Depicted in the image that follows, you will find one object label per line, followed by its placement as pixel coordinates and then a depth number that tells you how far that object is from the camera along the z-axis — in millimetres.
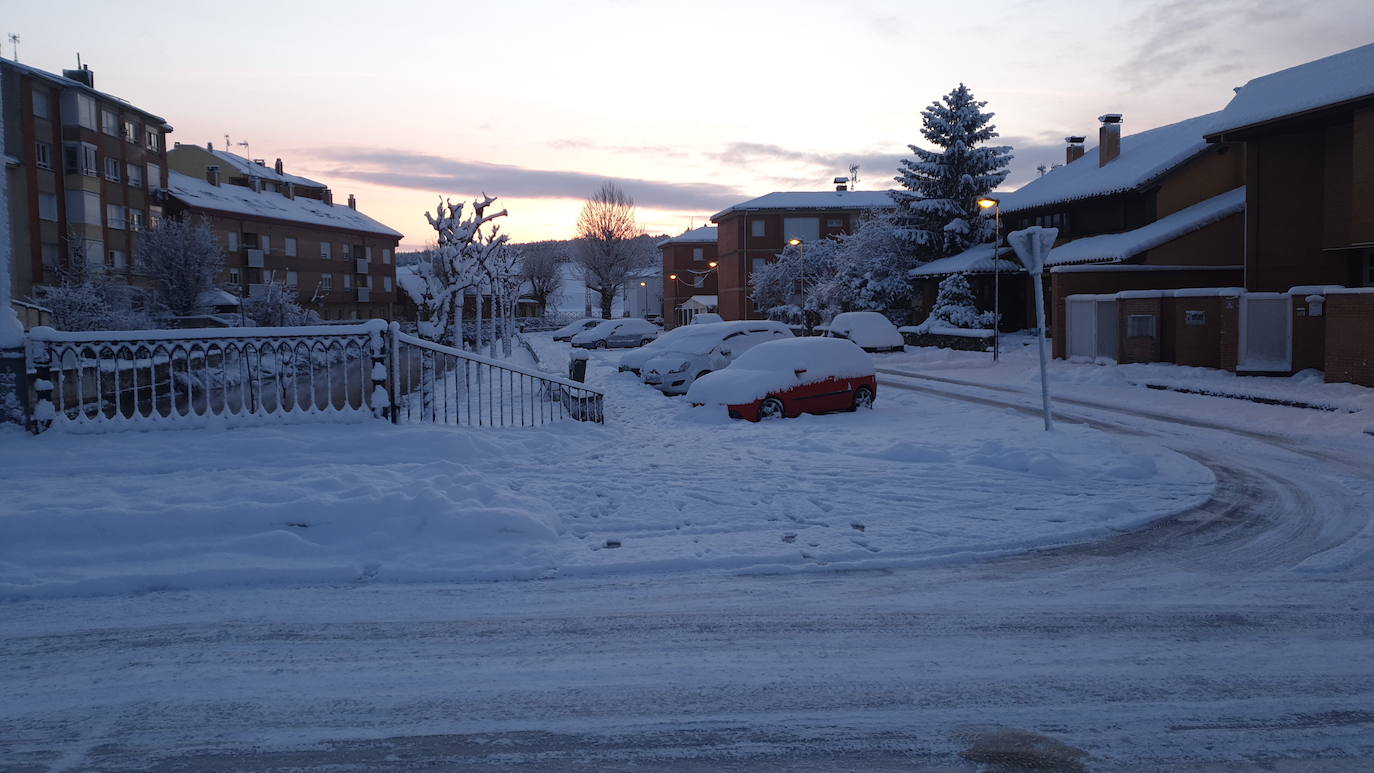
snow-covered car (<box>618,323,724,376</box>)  23469
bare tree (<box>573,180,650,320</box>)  86562
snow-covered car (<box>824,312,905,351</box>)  34594
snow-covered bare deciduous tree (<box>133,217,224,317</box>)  42062
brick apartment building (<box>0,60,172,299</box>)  41938
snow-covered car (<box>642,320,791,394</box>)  21250
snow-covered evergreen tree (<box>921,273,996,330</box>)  37500
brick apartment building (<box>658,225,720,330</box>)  86188
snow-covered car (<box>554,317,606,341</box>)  58719
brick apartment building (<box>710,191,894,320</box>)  69062
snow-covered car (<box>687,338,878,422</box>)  15891
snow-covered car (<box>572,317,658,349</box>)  47281
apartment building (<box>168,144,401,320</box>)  60938
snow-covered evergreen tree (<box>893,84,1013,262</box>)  41812
